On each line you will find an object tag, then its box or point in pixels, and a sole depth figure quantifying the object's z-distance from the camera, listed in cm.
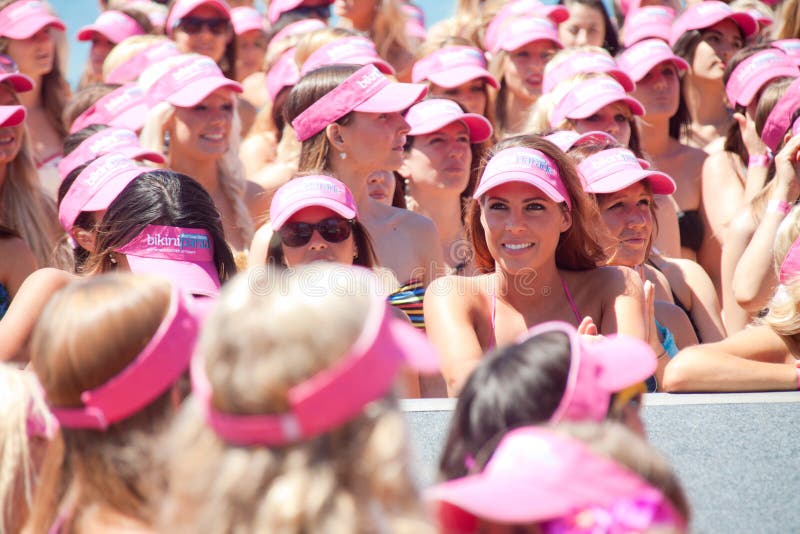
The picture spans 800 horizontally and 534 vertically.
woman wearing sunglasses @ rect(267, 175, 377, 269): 771
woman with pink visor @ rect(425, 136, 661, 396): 686
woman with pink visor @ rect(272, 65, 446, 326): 918
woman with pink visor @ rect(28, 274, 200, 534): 350
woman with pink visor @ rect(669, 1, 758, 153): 1264
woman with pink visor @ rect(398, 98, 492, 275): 1041
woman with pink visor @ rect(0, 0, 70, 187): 1223
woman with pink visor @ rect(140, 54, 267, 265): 1025
